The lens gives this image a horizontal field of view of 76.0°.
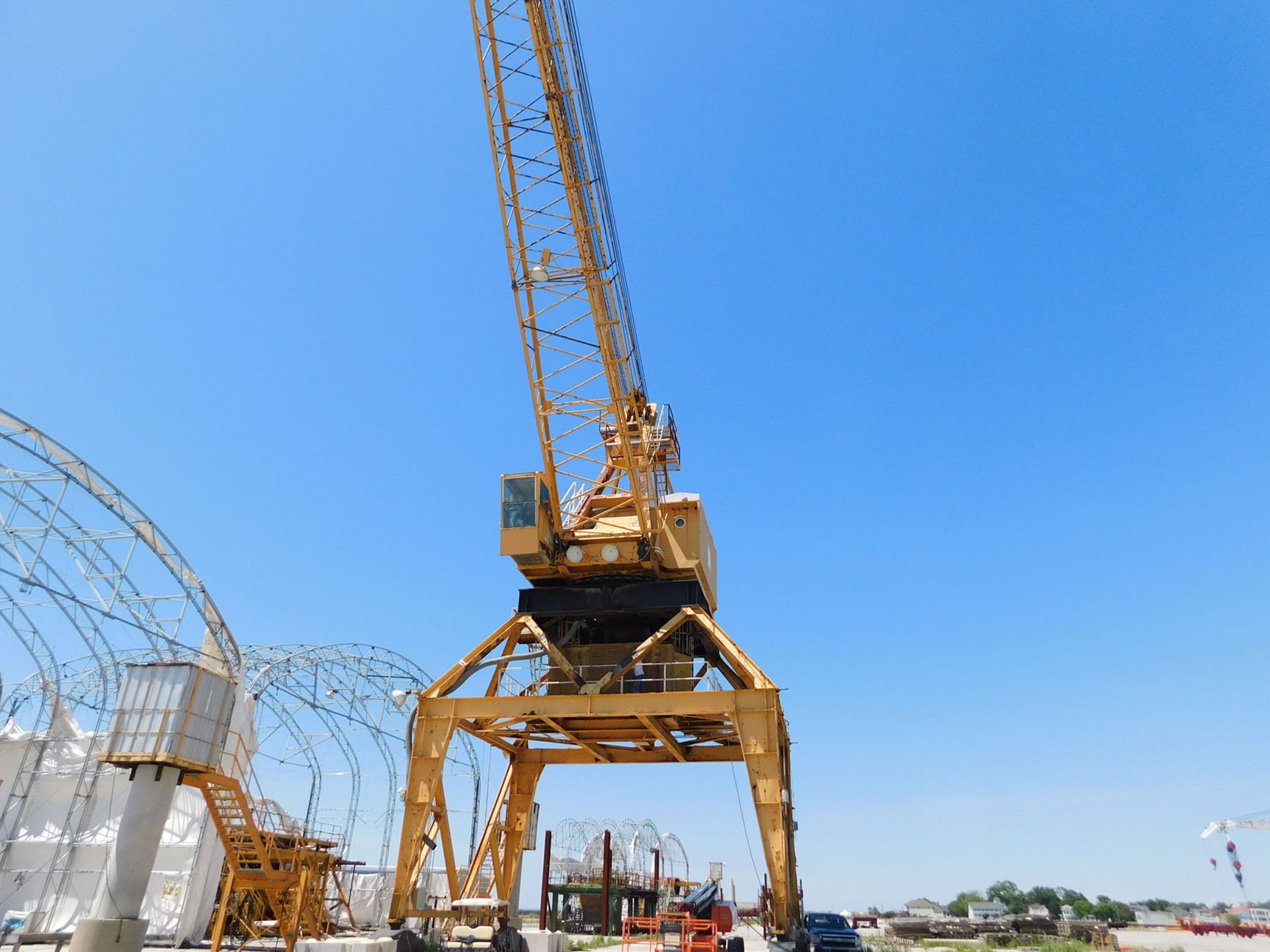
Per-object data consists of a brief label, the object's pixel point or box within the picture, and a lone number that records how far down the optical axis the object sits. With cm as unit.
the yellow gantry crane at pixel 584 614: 2097
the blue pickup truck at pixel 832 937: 2269
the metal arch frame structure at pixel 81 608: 2250
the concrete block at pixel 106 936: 1516
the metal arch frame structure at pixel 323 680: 3412
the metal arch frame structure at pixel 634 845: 5991
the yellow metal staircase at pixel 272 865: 1988
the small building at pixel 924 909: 7631
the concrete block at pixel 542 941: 2305
